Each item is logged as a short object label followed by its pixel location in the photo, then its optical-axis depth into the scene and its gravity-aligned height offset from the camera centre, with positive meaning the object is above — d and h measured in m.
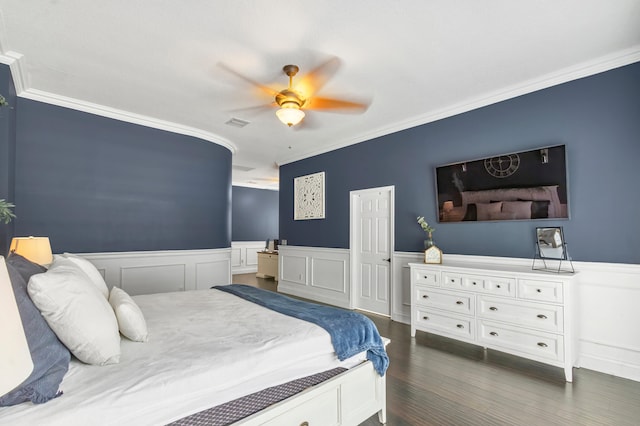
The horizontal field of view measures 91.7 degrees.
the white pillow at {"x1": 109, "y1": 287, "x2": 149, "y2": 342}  1.67 -0.51
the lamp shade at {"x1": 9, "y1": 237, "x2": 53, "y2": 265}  2.62 -0.18
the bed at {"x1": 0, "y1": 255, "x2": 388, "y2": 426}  1.21 -0.66
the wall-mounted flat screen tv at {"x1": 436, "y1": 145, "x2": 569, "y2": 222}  3.17 +0.47
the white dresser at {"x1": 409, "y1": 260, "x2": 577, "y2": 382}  2.79 -0.81
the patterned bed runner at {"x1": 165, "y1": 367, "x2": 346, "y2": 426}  1.40 -0.87
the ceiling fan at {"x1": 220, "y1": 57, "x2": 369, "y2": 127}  2.98 +1.54
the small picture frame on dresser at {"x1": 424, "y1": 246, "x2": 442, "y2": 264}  3.87 -0.33
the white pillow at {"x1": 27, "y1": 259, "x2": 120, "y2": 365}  1.33 -0.40
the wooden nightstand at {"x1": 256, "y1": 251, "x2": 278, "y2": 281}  8.21 -0.98
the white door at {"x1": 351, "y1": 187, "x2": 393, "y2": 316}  4.77 -0.30
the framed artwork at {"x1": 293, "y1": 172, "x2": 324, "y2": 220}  5.90 +0.62
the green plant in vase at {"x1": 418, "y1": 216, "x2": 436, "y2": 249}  3.99 -0.01
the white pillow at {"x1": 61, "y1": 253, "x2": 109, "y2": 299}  2.22 -0.33
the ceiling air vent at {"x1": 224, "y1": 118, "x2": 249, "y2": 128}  4.54 +1.58
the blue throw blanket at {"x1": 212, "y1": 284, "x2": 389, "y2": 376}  1.98 -0.67
